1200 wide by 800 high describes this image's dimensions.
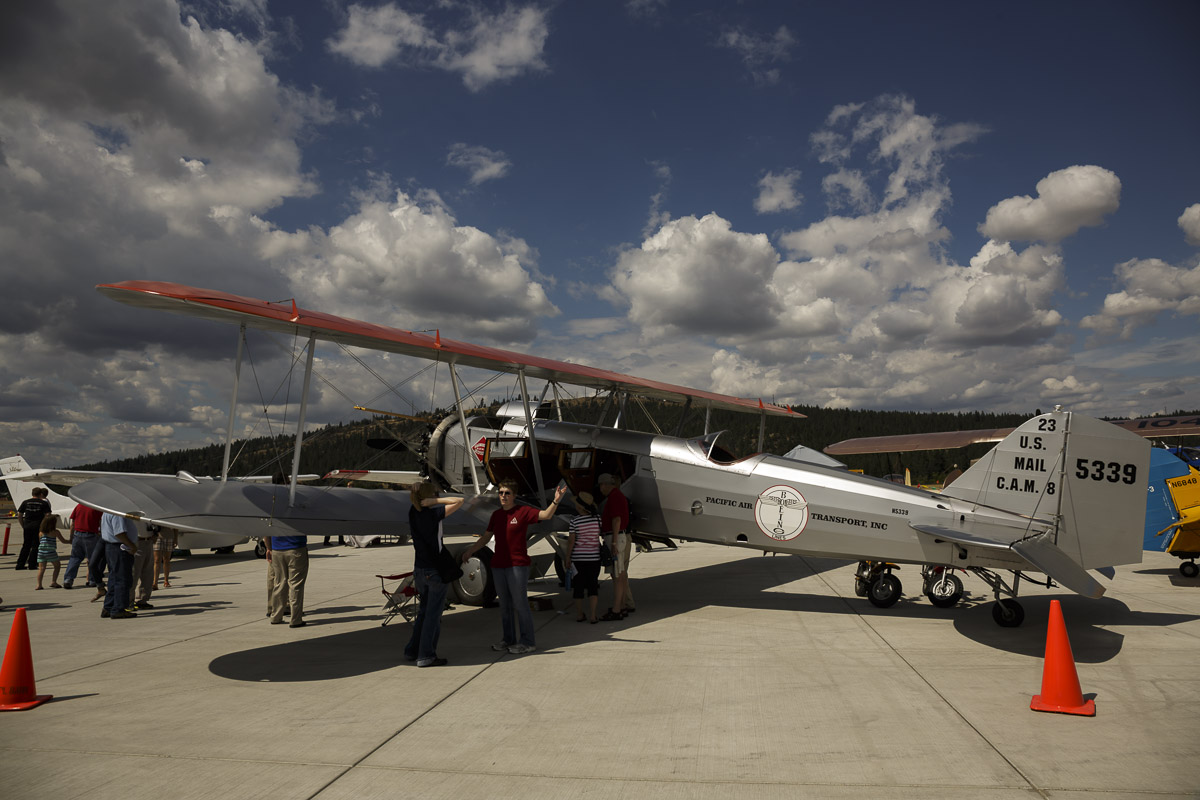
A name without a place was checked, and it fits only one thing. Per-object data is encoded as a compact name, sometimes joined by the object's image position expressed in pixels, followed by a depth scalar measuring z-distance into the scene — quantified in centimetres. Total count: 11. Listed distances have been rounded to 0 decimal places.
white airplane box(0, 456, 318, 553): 2047
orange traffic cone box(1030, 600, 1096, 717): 484
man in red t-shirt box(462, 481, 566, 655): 671
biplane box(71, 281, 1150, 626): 661
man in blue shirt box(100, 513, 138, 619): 905
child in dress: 1170
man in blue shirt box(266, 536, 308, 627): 837
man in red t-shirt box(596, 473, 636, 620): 865
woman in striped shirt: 829
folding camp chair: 833
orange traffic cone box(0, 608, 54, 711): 509
